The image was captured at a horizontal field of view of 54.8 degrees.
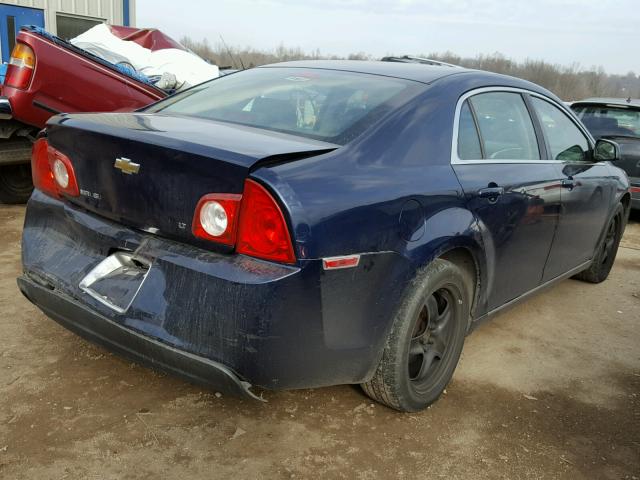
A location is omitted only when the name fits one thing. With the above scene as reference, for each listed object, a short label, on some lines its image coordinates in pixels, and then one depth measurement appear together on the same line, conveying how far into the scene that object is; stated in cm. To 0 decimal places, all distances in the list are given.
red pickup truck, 553
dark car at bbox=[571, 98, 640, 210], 759
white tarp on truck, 660
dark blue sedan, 214
